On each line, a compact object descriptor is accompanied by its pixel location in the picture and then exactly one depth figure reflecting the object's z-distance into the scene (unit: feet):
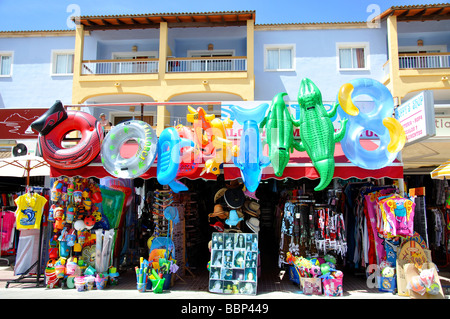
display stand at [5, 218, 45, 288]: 20.85
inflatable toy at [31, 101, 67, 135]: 20.21
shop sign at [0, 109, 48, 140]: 28.02
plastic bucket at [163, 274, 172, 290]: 20.13
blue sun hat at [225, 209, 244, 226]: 20.65
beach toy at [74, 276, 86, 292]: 19.91
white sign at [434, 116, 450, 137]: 21.89
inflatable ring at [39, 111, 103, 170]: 20.02
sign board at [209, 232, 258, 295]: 19.17
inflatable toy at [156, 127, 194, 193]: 19.03
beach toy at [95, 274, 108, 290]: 20.42
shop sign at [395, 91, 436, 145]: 17.48
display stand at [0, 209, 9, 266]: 29.48
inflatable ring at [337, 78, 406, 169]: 18.53
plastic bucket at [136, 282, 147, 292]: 19.74
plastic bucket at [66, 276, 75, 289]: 20.43
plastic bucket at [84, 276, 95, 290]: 20.13
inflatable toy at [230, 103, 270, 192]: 18.53
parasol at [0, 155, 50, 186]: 23.58
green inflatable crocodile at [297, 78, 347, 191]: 18.60
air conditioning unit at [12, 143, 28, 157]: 27.07
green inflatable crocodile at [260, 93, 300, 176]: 18.76
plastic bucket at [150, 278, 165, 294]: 19.56
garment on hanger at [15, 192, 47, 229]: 21.06
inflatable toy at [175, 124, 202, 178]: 19.51
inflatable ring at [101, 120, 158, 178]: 19.27
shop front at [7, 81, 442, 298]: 18.95
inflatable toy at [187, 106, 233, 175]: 19.33
